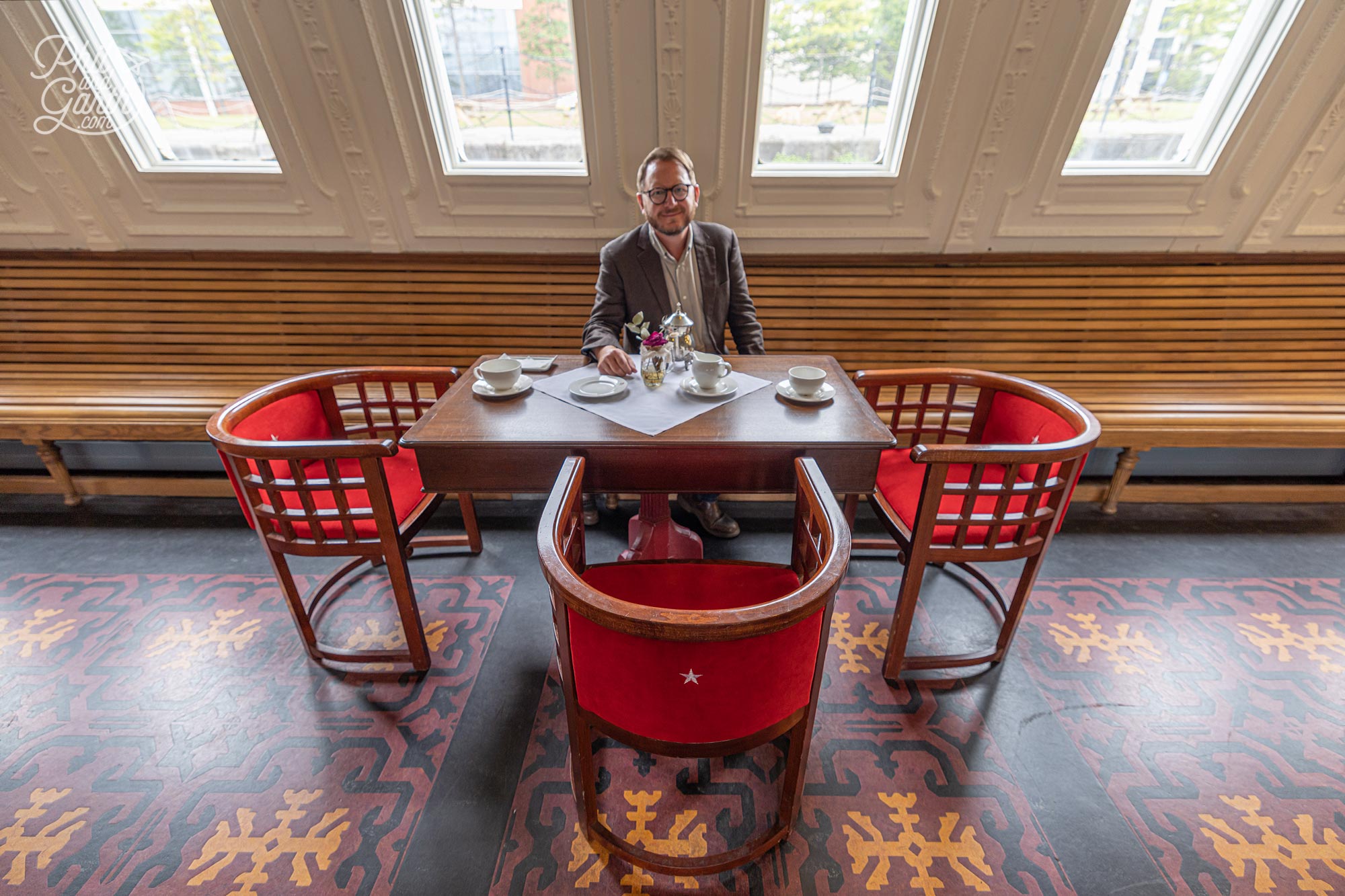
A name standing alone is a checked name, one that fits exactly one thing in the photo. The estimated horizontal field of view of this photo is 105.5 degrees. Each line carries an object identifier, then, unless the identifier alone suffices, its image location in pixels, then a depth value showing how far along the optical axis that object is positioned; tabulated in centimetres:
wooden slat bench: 306
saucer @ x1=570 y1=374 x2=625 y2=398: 175
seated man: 221
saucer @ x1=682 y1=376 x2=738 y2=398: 176
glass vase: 182
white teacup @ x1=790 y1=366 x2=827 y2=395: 172
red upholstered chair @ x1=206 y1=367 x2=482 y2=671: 155
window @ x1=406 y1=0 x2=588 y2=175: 256
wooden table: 151
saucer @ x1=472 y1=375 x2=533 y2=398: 178
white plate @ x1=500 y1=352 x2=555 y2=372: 203
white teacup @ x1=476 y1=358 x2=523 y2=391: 177
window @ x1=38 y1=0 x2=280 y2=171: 257
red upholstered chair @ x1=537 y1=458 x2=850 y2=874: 94
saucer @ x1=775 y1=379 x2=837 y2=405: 172
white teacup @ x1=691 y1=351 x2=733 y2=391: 175
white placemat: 162
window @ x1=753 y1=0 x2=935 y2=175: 252
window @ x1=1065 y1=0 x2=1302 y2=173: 246
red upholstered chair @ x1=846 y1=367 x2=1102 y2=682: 152
